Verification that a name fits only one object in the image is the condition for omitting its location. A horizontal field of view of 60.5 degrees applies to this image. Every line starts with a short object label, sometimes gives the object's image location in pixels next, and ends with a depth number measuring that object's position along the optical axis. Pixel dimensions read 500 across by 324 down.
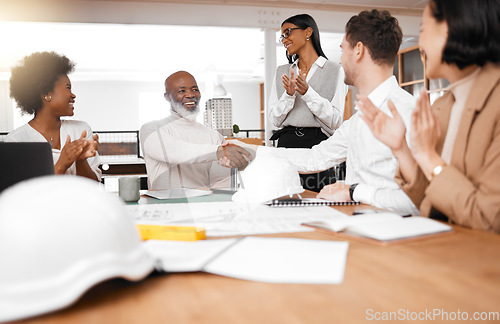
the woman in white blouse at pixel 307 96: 2.46
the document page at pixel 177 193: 1.71
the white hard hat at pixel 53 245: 0.52
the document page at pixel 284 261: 0.65
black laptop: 1.29
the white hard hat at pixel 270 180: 1.36
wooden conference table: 0.53
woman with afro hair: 2.29
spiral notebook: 1.33
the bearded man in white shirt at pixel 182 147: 2.43
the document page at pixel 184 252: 0.69
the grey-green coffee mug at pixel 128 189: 1.63
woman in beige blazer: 0.99
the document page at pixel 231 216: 1.02
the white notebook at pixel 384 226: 0.87
